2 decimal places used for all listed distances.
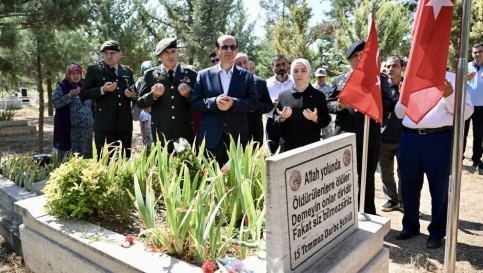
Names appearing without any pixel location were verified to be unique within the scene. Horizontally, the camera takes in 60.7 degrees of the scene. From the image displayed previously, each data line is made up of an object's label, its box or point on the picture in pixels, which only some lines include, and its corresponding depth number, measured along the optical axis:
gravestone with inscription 1.74
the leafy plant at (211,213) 2.08
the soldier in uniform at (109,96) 4.14
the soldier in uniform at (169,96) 3.75
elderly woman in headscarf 5.04
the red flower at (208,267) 1.82
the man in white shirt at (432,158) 3.37
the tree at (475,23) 13.08
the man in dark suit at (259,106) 4.00
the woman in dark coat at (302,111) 3.73
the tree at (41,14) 5.54
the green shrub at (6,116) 10.79
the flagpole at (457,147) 2.36
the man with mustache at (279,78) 5.16
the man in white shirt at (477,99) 6.27
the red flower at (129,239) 2.20
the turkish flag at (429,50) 2.46
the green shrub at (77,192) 2.53
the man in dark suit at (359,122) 3.74
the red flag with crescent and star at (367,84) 2.87
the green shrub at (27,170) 3.78
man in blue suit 3.54
